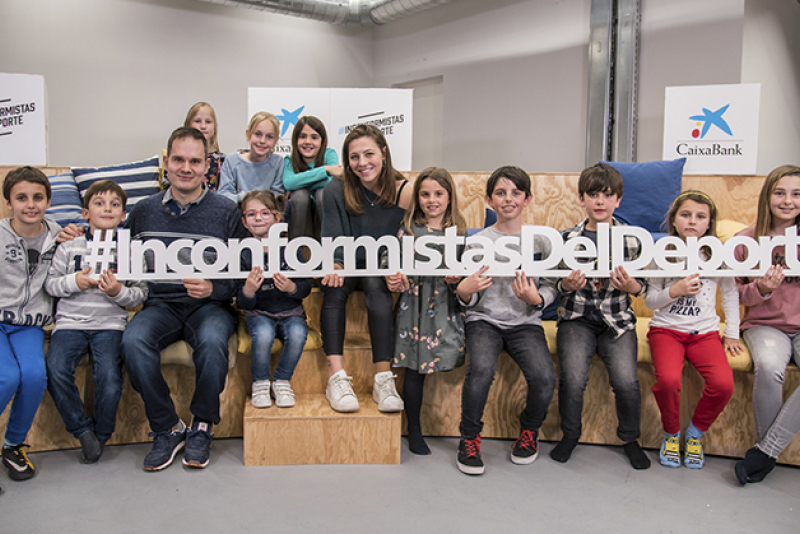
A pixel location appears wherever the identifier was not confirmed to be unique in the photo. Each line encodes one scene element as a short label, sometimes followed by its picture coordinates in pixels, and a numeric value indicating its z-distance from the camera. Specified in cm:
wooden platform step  194
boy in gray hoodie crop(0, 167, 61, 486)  183
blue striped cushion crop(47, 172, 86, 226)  251
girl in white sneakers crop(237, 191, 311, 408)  201
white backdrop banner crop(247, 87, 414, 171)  425
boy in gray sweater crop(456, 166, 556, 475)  196
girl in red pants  195
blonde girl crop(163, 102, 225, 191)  286
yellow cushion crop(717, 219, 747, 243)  247
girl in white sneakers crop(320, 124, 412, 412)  202
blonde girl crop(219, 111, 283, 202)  275
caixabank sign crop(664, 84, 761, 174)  323
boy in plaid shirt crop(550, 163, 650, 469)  198
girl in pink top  187
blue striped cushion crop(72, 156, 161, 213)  263
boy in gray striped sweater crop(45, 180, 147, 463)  191
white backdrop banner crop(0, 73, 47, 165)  320
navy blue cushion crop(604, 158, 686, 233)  267
